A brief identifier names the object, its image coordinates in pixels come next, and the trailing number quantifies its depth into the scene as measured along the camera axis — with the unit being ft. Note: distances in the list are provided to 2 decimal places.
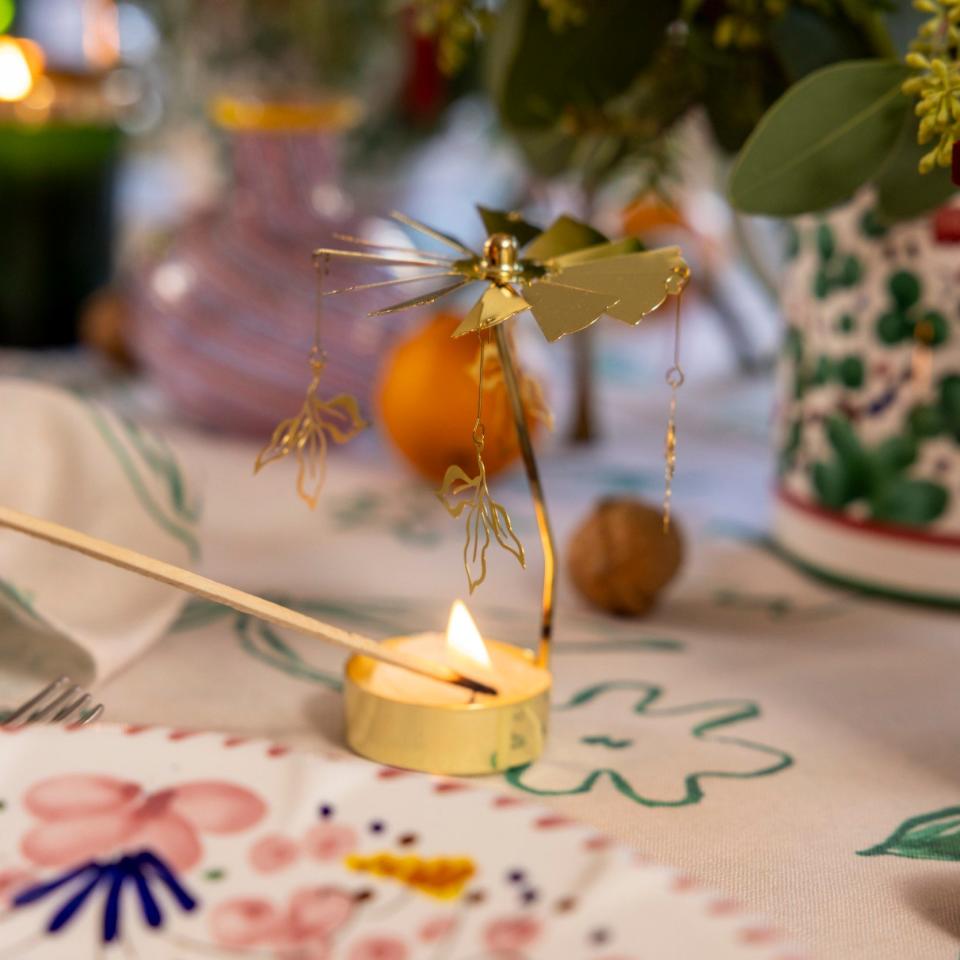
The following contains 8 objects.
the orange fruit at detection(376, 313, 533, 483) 2.16
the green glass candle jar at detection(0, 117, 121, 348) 2.97
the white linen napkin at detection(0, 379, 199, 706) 1.67
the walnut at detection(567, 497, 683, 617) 1.85
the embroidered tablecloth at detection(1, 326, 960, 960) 1.46
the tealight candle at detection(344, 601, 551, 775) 1.52
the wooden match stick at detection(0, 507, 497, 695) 1.39
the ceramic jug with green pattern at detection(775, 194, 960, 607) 1.85
